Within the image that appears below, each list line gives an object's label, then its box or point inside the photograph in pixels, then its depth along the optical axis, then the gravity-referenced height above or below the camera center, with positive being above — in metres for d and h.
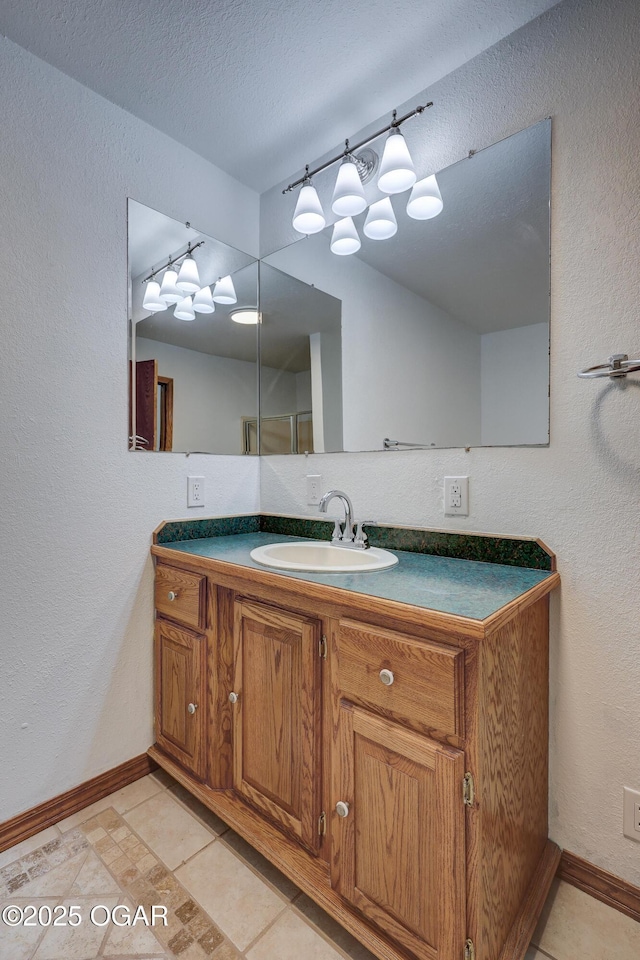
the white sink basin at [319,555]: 1.41 -0.26
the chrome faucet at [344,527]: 1.51 -0.18
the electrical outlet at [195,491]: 1.80 -0.06
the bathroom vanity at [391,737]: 0.86 -0.60
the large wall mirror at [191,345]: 1.66 +0.53
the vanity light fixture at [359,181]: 1.46 +1.01
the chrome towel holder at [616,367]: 1.08 +0.26
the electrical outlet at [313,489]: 1.83 -0.05
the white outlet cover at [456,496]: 1.40 -0.06
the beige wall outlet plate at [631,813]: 1.11 -0.83
